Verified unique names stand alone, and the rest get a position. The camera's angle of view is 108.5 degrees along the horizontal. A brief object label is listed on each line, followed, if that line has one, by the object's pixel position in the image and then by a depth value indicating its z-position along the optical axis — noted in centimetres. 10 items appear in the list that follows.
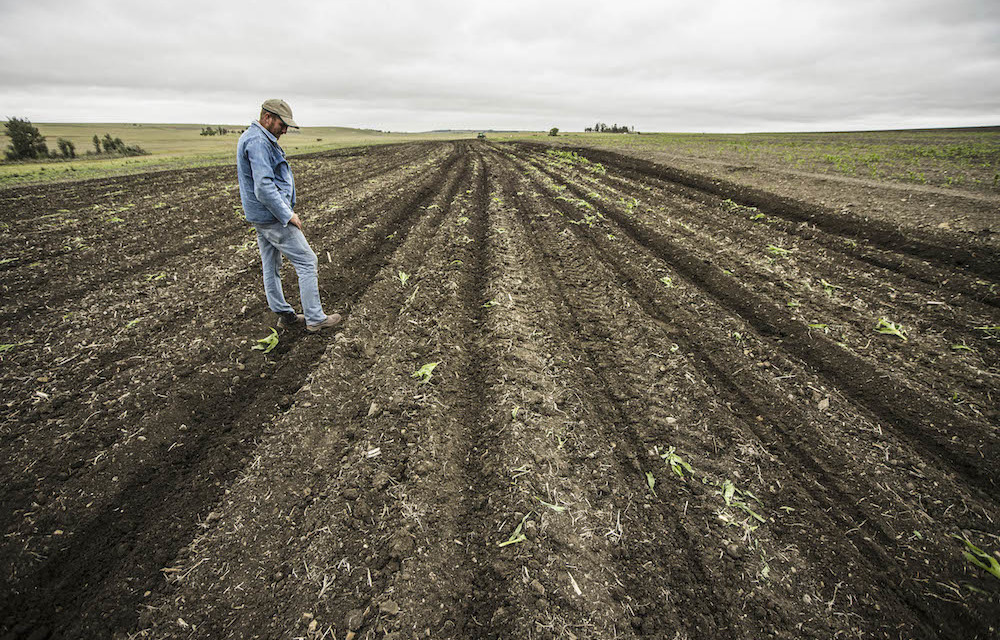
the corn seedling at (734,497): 318
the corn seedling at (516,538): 290
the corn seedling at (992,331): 528
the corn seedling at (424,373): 464
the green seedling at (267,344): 527
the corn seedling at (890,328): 538
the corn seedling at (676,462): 353
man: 458
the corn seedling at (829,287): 665
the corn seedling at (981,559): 273
